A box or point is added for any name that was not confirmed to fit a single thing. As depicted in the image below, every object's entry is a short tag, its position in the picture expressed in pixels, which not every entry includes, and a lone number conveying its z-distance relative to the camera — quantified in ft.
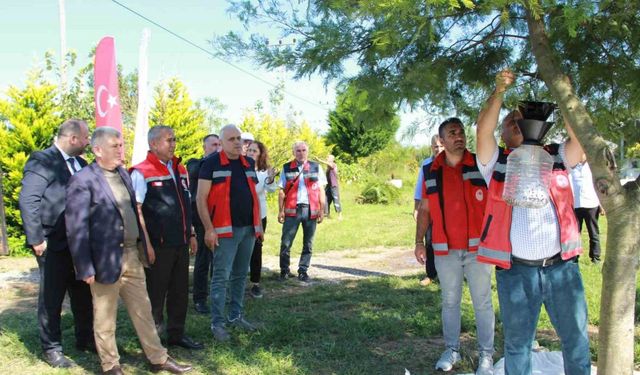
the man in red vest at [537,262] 10.82
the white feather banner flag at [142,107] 27.61
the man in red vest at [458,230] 14.35
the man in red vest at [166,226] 16.37
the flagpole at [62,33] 60.62
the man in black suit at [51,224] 15.51
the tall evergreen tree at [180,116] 49.47
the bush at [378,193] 73.72
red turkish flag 26.53
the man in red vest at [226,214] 17.58
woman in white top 23.81
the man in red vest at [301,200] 26.63
